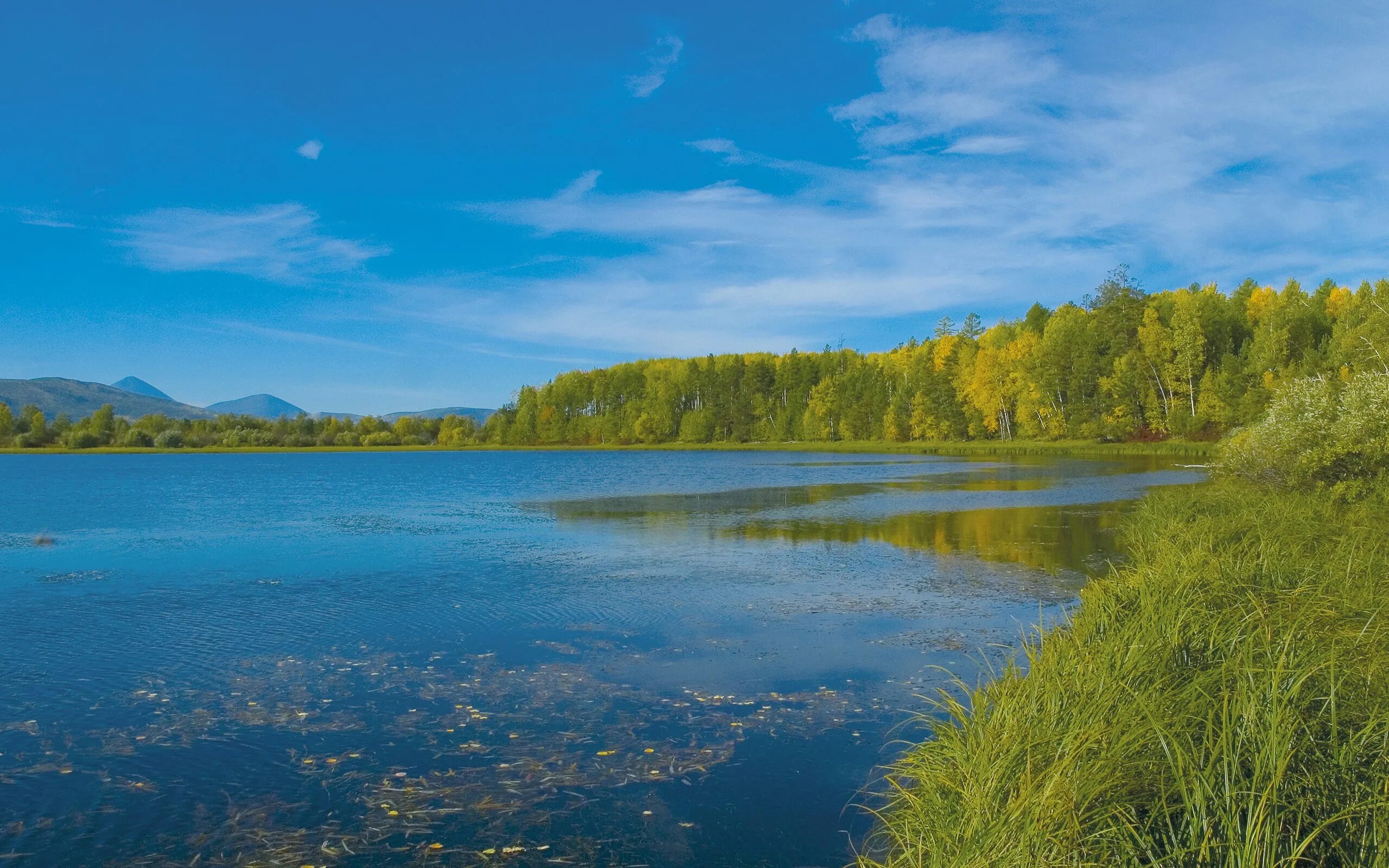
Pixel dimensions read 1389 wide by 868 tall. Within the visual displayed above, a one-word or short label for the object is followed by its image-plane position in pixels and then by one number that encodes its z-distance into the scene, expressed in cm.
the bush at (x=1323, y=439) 1788
